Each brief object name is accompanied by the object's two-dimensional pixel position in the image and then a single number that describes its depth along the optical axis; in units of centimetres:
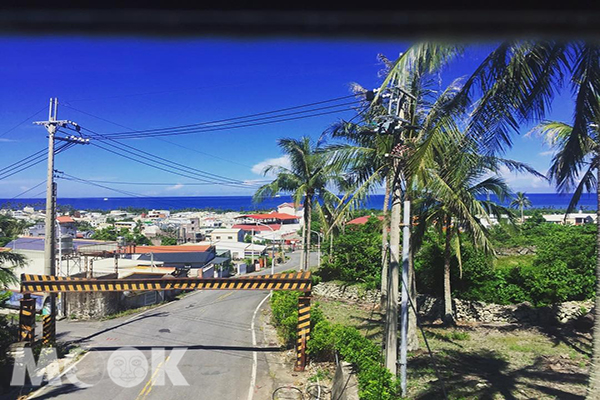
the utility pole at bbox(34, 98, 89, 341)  1539
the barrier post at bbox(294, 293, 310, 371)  1334
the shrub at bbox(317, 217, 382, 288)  2398
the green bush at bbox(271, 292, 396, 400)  842
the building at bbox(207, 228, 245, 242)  6545
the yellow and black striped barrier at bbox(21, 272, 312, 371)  1376
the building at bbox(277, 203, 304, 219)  11875
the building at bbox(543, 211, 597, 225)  7075
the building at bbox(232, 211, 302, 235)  7610
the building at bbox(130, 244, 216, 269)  3791
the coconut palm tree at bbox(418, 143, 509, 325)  886
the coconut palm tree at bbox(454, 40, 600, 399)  599
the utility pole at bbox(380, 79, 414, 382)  902
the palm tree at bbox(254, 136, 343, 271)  2456
